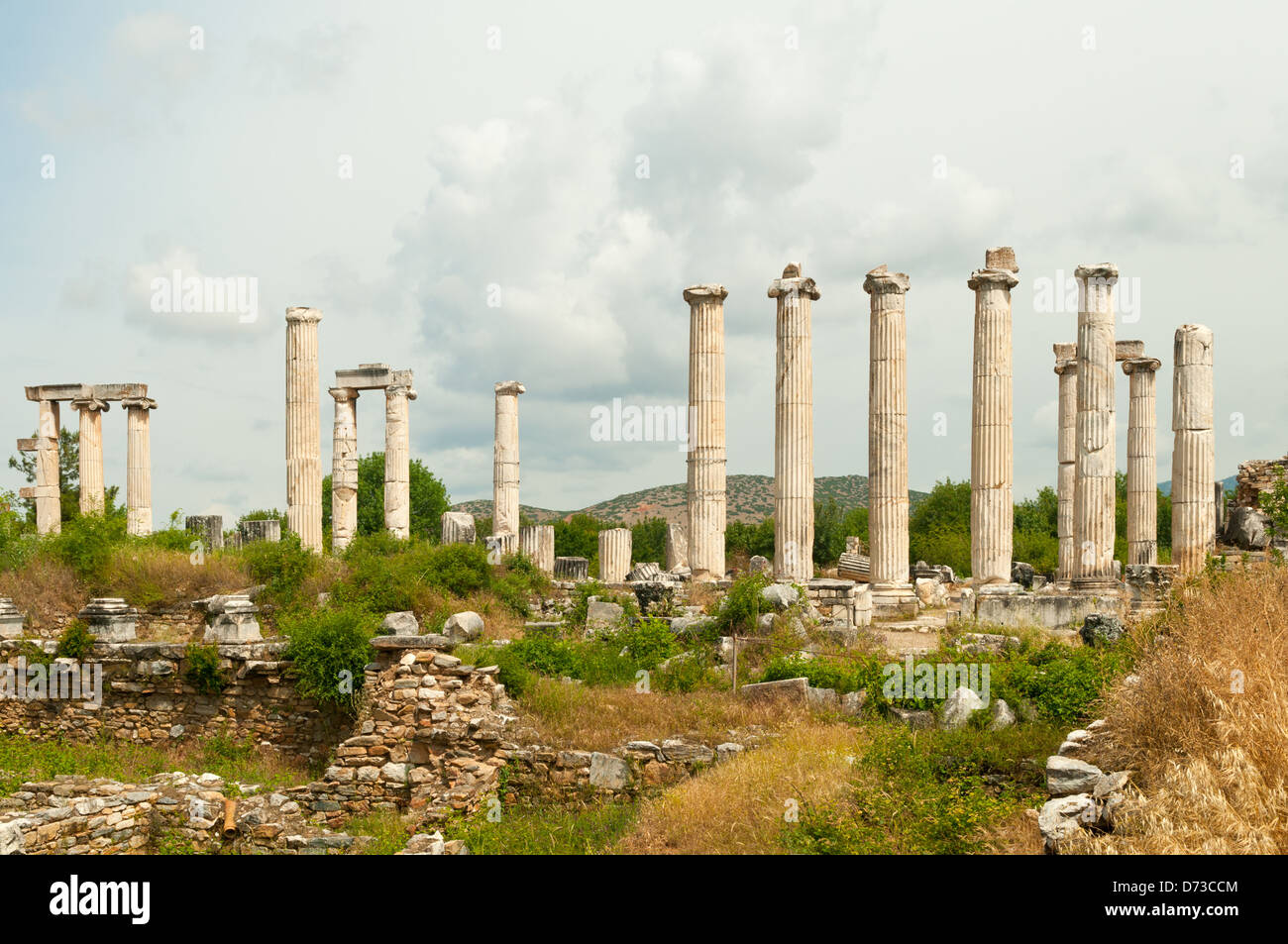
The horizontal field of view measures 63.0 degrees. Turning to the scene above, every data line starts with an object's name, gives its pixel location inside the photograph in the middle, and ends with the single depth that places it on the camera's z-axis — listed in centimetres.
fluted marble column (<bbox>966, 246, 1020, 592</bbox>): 2423
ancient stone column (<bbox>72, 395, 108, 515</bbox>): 3500
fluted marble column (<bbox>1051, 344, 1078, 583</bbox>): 3070
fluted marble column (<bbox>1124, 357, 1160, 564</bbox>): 2997
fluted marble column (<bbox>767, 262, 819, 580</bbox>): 2419
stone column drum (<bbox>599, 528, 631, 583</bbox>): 2892
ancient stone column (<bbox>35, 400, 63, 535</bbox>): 3559
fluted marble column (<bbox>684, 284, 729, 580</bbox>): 2517
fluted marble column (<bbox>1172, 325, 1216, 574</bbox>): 2545
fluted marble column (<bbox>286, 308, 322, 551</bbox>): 2788
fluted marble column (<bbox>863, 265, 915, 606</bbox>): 2355
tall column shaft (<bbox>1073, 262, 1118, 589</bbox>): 2464
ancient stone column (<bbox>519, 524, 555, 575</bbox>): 2914
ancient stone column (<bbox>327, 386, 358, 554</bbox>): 2933
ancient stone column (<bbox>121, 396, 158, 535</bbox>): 3444
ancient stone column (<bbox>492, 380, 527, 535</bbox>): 3275
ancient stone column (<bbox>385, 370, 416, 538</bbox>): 2981
